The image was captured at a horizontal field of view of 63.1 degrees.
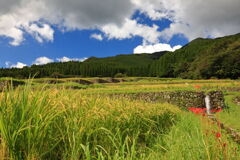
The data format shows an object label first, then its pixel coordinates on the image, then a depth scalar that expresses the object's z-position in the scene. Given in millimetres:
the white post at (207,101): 15021
